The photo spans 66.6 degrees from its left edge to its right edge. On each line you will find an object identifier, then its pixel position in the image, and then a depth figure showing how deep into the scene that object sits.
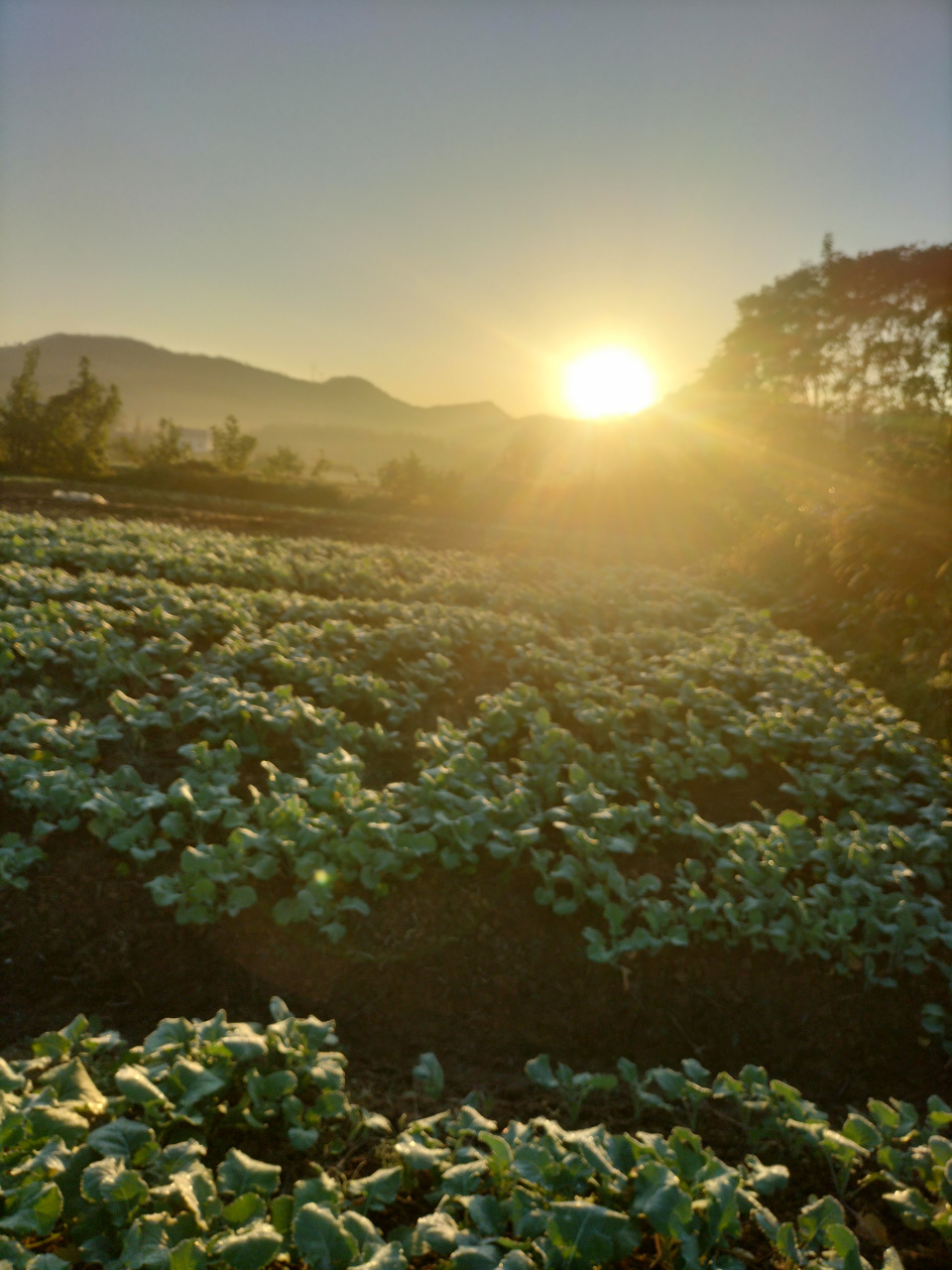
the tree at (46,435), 27.75
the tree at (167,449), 35.06
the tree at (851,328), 30.86
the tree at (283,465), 36.47
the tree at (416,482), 29.33
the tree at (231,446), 39.34
